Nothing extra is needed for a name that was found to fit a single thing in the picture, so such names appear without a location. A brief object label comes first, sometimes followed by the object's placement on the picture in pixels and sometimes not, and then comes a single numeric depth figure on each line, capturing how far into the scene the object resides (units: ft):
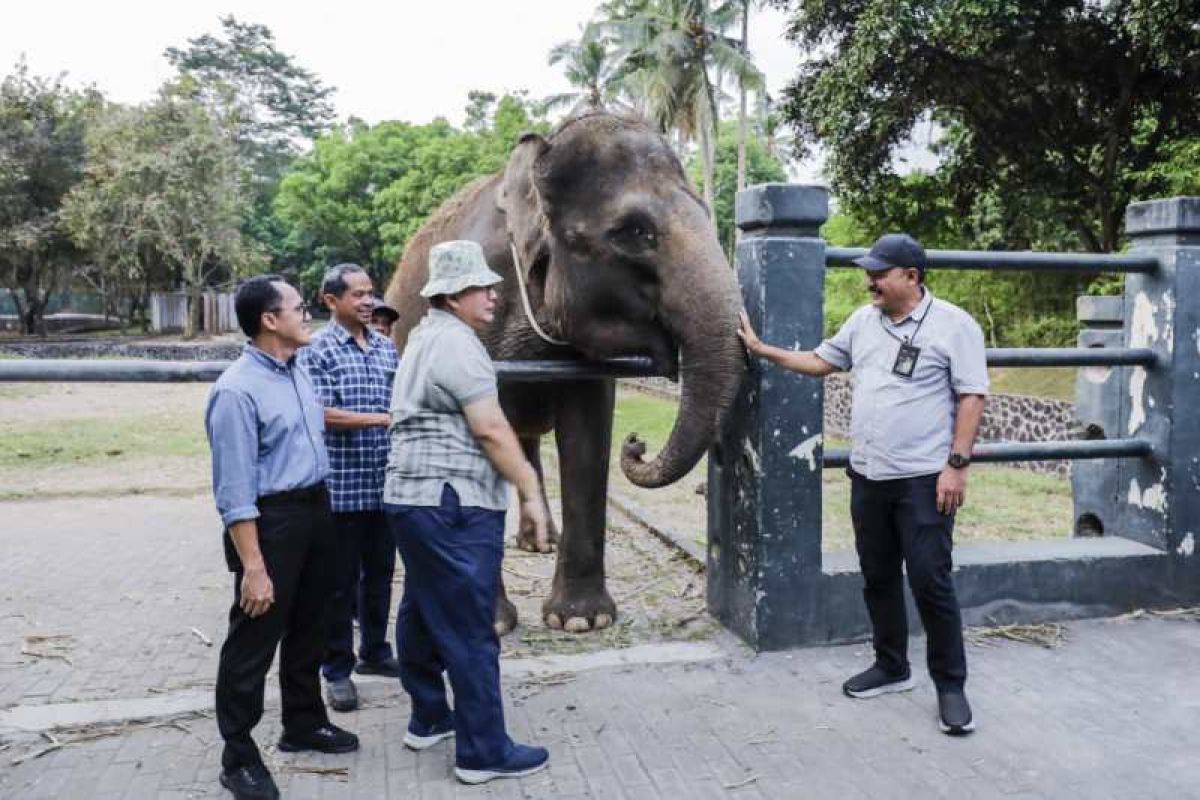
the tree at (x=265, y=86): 203.72
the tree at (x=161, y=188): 104.99
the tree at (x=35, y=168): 105.60
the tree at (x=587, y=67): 114.28
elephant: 13.43
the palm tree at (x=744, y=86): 99.91
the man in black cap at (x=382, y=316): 15.37
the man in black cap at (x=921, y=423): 12.34
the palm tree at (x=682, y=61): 100.73
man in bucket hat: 10.75
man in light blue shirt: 10.27
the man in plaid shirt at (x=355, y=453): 13.38
